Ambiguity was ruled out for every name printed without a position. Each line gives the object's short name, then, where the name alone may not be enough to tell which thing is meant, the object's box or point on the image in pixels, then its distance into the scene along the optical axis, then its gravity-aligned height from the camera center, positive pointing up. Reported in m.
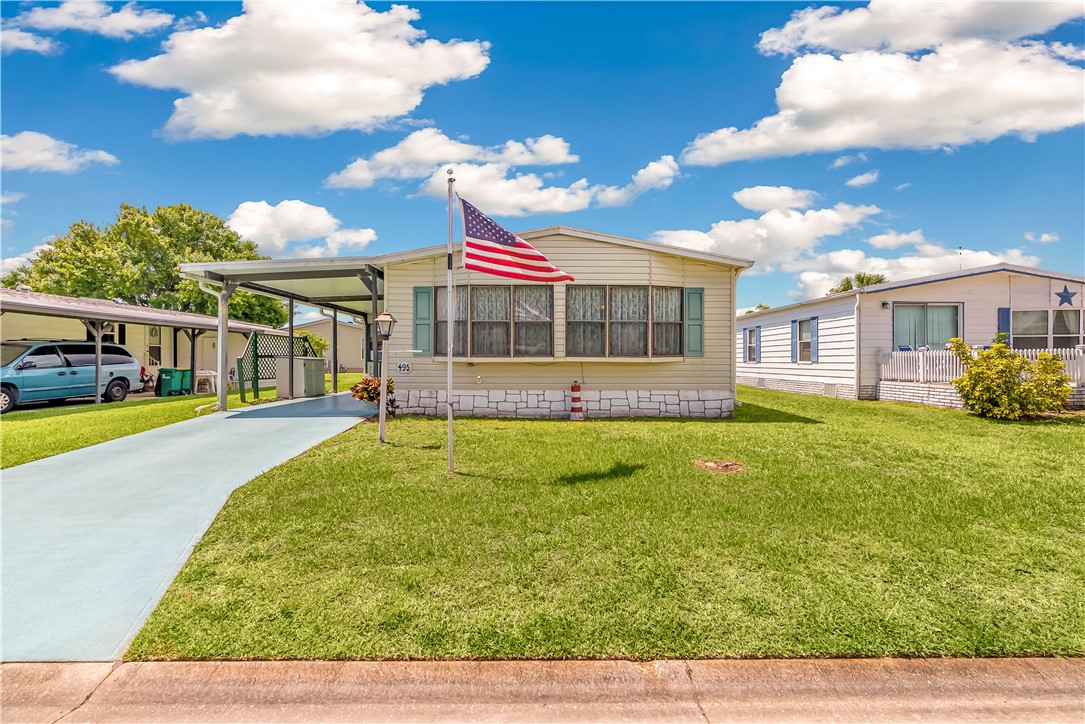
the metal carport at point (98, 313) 12.34 +1.16
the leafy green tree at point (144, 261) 28.33 +5.24
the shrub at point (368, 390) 10.22 -0.61
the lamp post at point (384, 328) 7.87 +0.44
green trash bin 16.33 -0.75
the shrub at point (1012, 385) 10.25 -0.55
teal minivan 12.51 -0.34
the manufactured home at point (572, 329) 10.78 +0.56
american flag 6.20 +1.24
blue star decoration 14.10 +1.59
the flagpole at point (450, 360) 6.11 -0.03
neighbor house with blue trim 14.01 +1.06
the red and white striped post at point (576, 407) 10.59 -0.97
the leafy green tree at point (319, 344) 28.80 +0.75
